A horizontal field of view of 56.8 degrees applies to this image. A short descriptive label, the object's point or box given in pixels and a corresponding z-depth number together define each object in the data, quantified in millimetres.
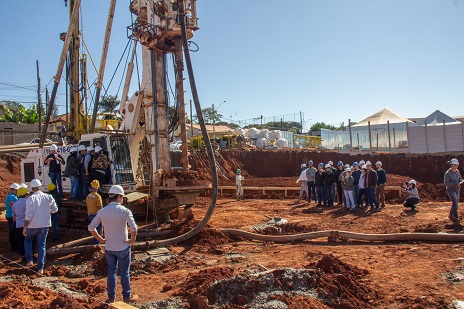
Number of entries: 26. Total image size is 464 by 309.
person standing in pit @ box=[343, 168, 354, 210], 15594
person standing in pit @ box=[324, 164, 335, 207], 16797
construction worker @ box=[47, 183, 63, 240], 11688
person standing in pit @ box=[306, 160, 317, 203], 18188
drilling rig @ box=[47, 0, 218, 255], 8859
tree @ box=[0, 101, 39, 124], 36562
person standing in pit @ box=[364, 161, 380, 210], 15133
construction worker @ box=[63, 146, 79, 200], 12492
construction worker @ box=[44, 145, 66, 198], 12961
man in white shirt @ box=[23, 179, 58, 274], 8570
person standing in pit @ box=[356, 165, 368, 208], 15750
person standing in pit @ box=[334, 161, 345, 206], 17141
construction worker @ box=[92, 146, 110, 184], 11953
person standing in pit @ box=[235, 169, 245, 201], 20781
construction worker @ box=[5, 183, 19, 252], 10348
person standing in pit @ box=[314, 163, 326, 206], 17125
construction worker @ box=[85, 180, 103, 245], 10203
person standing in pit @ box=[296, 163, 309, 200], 19000
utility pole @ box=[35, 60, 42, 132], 30444
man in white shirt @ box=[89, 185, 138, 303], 6422
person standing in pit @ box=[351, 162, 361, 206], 16108
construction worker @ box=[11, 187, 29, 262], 9576
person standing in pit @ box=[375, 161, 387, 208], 15656
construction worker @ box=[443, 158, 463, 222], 11664
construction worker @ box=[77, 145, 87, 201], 12297
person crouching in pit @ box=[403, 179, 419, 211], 15219
